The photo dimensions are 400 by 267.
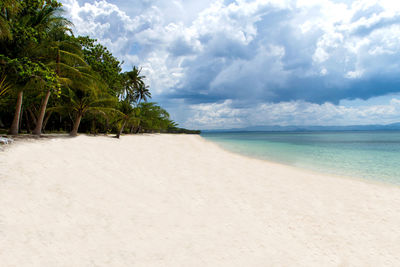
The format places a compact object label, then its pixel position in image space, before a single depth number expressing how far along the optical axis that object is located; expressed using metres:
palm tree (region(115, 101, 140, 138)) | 22.93
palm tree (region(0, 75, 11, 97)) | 9.56
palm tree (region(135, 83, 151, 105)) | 50.09
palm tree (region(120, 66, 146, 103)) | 43.21
